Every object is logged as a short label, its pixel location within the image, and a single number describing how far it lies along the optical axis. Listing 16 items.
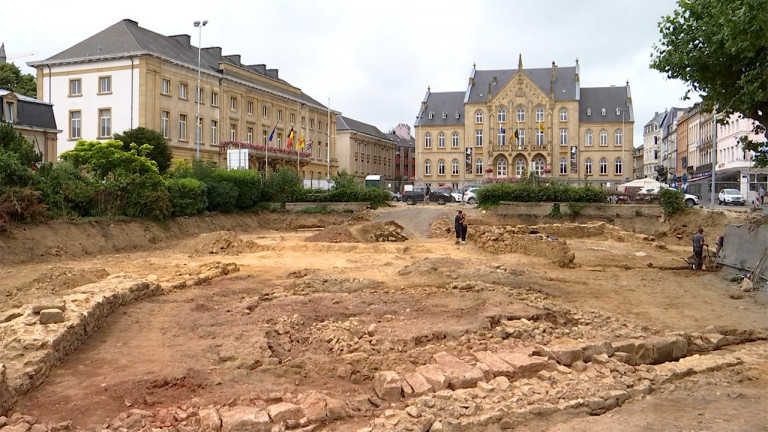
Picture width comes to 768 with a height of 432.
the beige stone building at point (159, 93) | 48.69
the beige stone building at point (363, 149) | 86.88
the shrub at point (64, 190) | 25.41
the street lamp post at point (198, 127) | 50.48
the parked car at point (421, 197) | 54.91
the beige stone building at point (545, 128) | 81.56
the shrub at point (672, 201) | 37.94
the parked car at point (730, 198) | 44.44
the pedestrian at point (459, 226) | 30.58
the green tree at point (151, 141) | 41.48
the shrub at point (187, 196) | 33.59
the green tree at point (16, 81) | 53.16
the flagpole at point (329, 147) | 72.19
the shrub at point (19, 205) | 22.61
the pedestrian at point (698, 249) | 21.78
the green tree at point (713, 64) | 16.83
